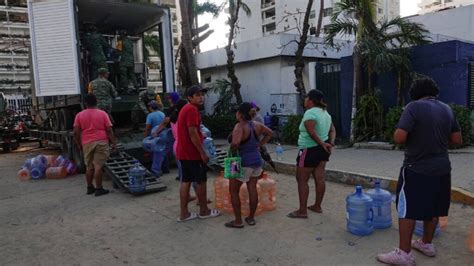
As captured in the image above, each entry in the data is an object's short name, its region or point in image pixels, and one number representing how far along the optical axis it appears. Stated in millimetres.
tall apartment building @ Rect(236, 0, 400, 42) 56469
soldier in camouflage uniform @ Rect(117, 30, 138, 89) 9453
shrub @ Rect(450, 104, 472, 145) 8102
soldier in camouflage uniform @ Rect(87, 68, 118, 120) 7551
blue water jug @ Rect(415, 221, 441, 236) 3818
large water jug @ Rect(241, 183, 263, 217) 4852
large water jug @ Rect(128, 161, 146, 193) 6055
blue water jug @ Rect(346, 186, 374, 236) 3881
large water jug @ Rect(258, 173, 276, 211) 4965
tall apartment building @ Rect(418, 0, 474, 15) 68462
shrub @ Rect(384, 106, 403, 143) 8680
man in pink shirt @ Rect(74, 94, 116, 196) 6137
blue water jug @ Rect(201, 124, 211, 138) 6670
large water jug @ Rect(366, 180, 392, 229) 4094
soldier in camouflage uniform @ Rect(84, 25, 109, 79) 8930
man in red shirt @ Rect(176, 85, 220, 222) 4398
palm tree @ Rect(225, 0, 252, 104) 12625
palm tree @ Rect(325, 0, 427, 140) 8844
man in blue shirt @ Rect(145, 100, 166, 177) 7199
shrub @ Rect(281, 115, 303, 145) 10598
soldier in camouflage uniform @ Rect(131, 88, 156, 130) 8578
